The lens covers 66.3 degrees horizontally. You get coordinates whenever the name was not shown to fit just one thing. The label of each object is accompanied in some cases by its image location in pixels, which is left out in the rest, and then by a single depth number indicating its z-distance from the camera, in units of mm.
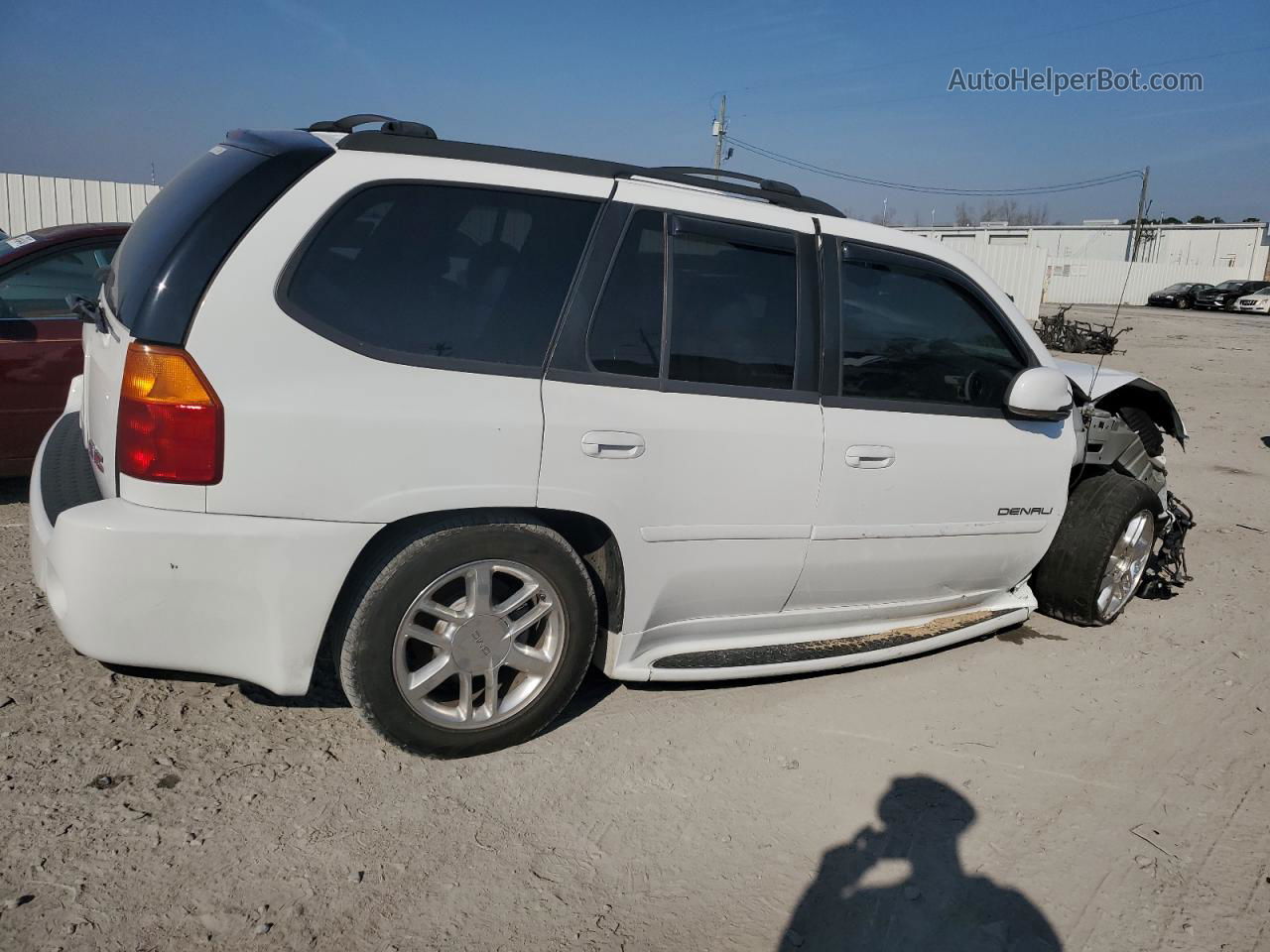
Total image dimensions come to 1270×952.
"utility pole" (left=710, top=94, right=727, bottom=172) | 34594
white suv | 2641
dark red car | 5207
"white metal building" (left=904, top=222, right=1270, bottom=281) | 57750
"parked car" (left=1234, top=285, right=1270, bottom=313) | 40094
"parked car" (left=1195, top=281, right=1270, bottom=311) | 41125
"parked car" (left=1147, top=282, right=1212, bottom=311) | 42531
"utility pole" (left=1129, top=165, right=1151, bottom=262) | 47494
